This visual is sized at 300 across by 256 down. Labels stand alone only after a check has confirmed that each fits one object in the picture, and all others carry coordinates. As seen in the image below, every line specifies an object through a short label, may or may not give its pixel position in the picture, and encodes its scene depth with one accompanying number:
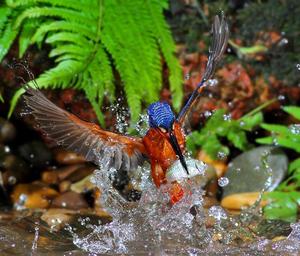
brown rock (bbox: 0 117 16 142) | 9.66
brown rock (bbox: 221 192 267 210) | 8.84
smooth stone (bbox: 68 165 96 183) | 9.66
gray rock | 9.13
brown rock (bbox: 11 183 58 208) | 9.03
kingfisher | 5.69
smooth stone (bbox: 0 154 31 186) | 9.48
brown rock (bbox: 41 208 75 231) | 7.29
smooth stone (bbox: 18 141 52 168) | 9.92
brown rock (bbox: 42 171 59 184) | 9.70
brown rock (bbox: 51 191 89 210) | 8.93
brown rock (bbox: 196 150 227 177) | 9.66
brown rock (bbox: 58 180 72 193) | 9.44
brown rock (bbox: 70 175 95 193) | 9.36
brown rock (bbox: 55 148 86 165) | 10.03
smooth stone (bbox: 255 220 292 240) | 7.15
